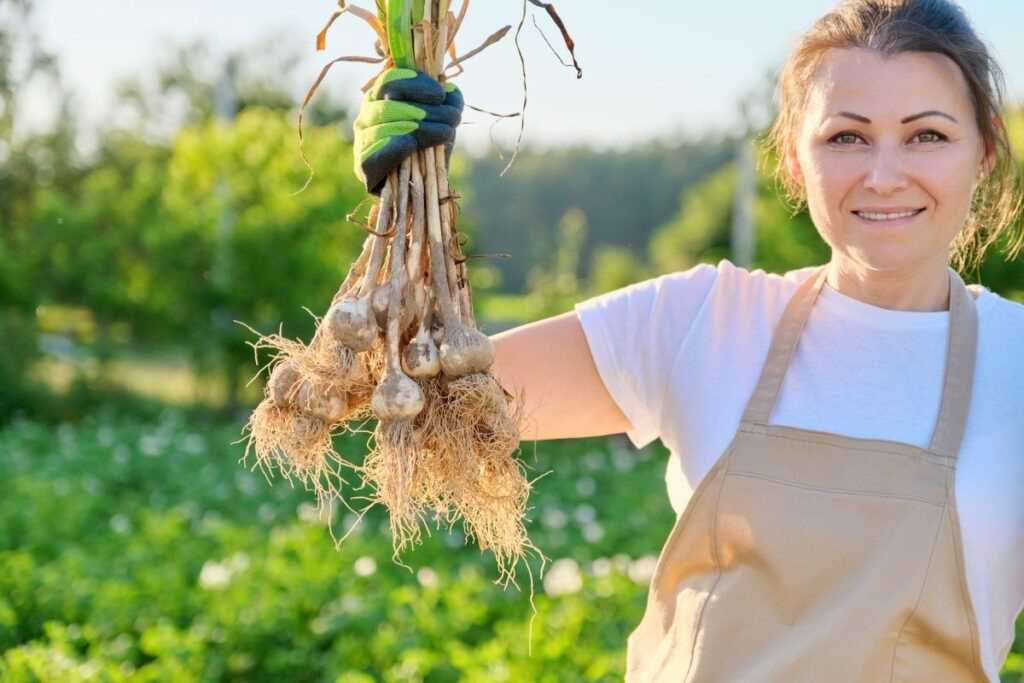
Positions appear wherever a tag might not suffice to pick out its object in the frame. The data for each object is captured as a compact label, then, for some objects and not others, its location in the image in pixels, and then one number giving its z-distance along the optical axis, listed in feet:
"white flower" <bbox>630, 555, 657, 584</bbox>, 10.85
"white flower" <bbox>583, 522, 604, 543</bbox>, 14.65
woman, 4.48
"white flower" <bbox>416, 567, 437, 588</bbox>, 10.40
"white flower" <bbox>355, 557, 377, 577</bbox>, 10.52
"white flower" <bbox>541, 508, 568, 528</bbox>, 15.36
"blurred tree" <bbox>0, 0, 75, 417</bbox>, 25.29
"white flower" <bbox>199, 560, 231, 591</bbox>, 10.21
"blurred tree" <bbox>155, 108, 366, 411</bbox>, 26.07
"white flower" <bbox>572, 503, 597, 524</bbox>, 15.81
